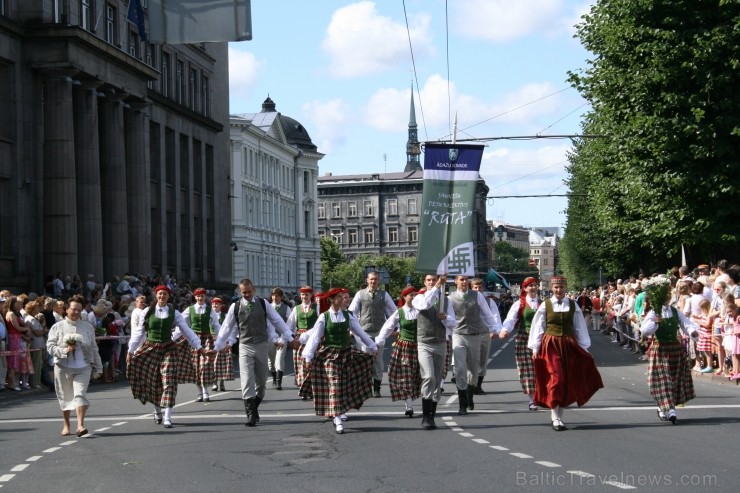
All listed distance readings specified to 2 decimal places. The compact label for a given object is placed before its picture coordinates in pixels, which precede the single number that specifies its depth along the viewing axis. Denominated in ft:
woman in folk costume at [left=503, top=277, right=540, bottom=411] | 63.57
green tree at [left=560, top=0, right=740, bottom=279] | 110.93
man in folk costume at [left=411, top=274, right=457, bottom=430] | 56.34
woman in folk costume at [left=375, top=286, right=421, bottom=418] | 59.21
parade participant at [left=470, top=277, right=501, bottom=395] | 67.56
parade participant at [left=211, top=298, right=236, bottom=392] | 78.95
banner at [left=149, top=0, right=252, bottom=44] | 51.55
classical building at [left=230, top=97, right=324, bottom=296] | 314.14
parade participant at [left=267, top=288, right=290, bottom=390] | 81.54
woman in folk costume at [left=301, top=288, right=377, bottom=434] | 54.75
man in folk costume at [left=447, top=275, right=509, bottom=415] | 64.08
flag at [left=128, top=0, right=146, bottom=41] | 119.01
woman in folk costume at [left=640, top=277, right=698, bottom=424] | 54.34
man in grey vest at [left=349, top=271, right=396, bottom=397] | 71.41
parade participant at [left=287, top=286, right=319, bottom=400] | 74.38
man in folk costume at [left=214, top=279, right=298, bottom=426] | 57.57
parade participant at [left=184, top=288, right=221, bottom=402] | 75.10
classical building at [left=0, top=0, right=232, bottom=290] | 125.90
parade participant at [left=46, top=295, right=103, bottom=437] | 54.70
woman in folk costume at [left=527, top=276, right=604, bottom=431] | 53.01
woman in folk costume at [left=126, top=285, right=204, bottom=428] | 59.00
